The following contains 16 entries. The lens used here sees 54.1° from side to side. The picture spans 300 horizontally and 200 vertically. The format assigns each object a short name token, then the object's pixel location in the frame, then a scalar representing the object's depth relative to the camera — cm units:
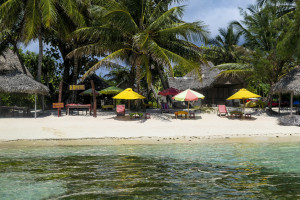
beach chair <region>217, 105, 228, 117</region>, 1628
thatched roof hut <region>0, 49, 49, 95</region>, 1488
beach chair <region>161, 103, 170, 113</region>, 1795
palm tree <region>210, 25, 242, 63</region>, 2956
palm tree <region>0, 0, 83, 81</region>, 1530
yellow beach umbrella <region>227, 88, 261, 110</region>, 1578
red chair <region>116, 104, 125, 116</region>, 1505
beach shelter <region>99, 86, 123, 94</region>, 1902
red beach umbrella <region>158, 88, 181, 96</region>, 1812
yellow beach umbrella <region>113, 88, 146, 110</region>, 1506
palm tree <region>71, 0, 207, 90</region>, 1498
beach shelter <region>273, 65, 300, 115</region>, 1581
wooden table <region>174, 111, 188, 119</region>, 1536
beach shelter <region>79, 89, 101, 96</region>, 2051
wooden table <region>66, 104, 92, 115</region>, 1550
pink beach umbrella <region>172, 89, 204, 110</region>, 1531
